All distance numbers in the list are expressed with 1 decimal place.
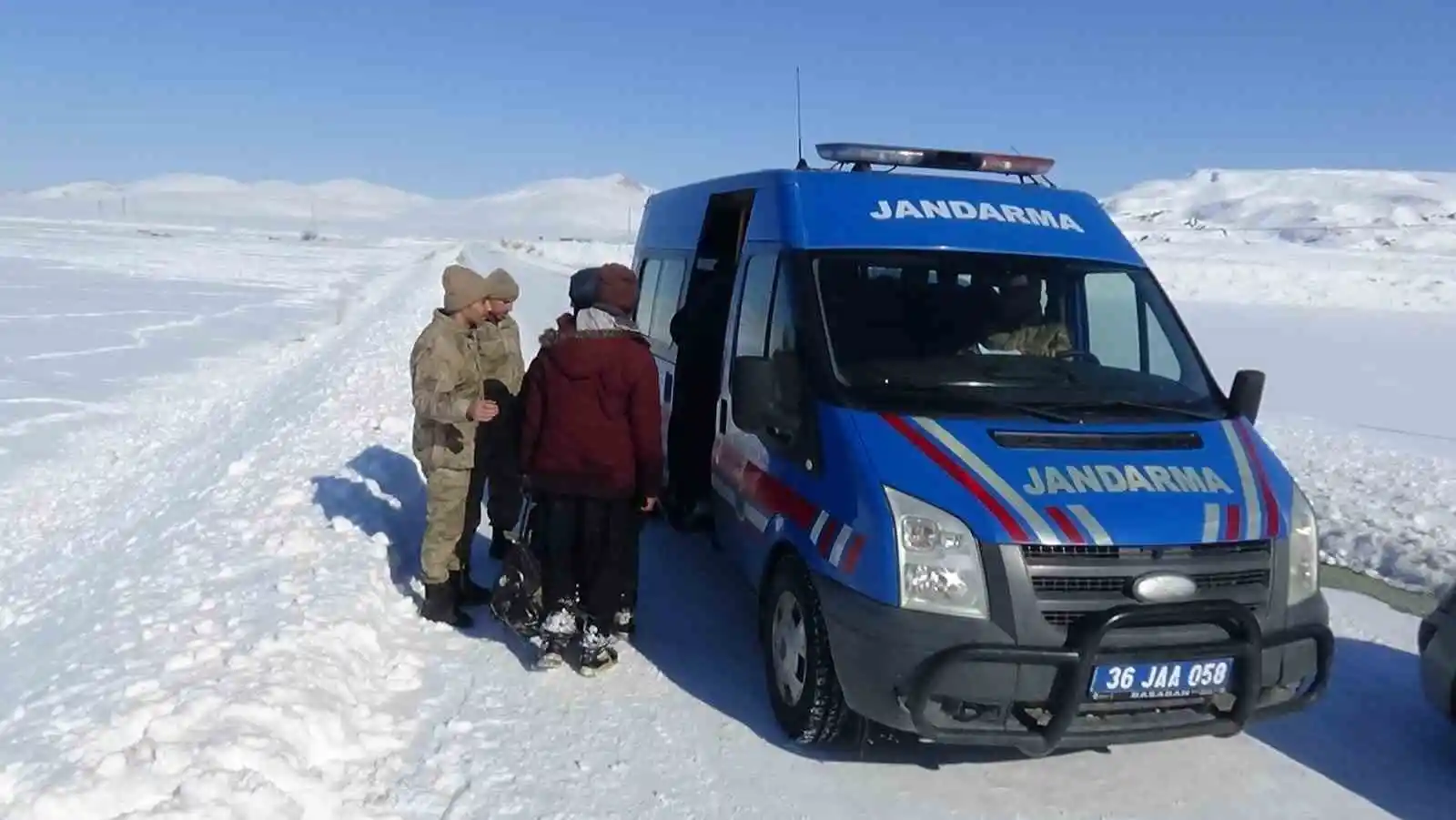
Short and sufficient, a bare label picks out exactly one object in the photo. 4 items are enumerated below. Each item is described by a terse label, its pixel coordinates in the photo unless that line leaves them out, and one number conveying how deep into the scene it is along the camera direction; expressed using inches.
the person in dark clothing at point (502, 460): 231.0
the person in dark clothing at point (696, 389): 253.6
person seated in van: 195.5
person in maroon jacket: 194.9
